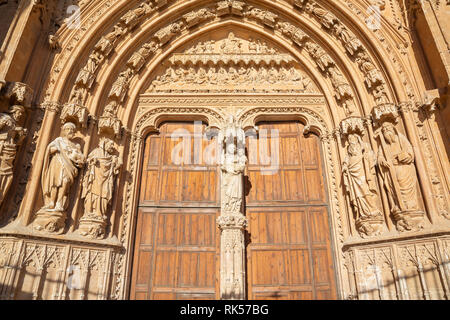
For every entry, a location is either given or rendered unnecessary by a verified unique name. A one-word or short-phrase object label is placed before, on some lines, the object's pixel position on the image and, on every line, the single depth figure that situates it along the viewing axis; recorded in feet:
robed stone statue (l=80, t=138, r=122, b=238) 19.44
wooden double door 20.86
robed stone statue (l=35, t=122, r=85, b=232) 18.35
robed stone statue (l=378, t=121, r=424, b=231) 18.42
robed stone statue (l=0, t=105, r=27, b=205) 17.58
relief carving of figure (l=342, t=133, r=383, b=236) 19.43
